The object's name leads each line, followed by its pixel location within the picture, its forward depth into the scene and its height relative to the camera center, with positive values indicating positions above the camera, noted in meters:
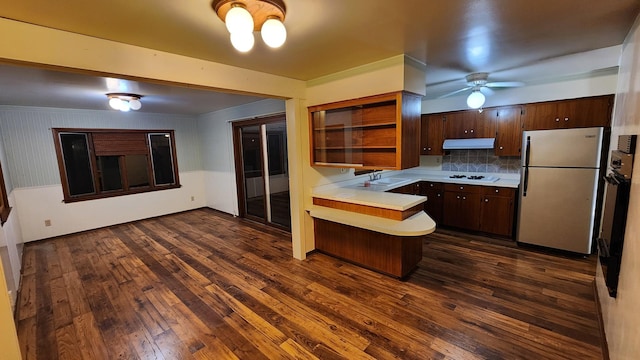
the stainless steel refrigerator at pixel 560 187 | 3.21 -0.59
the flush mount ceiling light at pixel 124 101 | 3.65 +0.78
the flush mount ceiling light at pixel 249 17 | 1.37 +0.70
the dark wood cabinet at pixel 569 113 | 3.38 +0.37
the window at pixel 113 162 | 4.88 -0.11
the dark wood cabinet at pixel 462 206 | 4.21 -1.01
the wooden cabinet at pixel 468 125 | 4.26 +0.32
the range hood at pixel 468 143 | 4.21 +0.01
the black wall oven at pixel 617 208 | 1.64 -0.45
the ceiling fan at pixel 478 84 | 3.31 +0.77
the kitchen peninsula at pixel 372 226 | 2.90 -0.85
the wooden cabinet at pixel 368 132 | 2.72 +0.18
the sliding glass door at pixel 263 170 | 4.77 -0.36
